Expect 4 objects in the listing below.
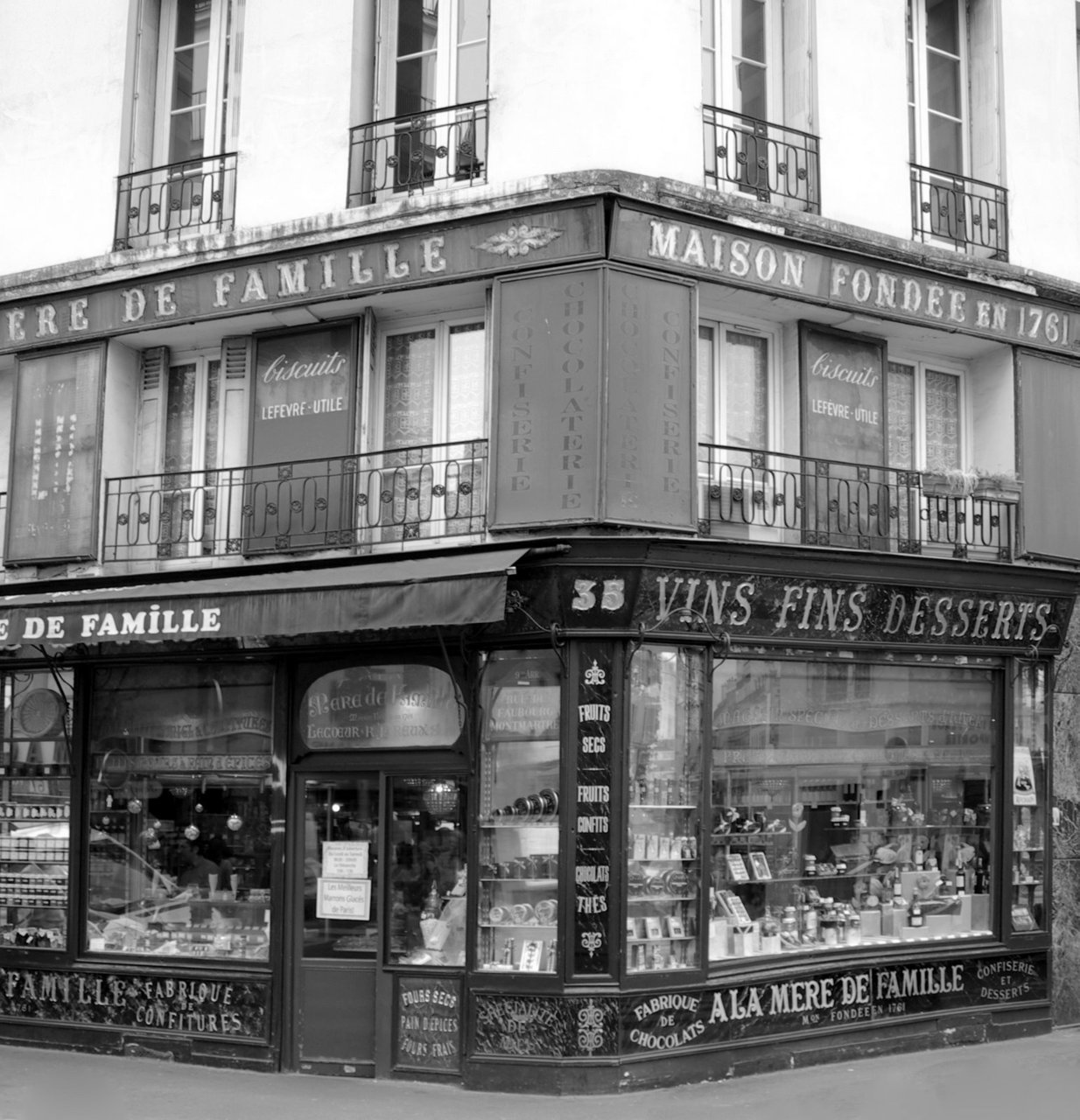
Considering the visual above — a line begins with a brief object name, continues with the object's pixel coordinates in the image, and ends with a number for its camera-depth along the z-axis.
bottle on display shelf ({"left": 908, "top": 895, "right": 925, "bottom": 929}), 13.02
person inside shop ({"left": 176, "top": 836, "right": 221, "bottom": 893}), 12.77
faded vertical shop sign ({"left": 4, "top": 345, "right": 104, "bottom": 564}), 13.35
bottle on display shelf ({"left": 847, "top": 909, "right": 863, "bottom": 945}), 12.69
